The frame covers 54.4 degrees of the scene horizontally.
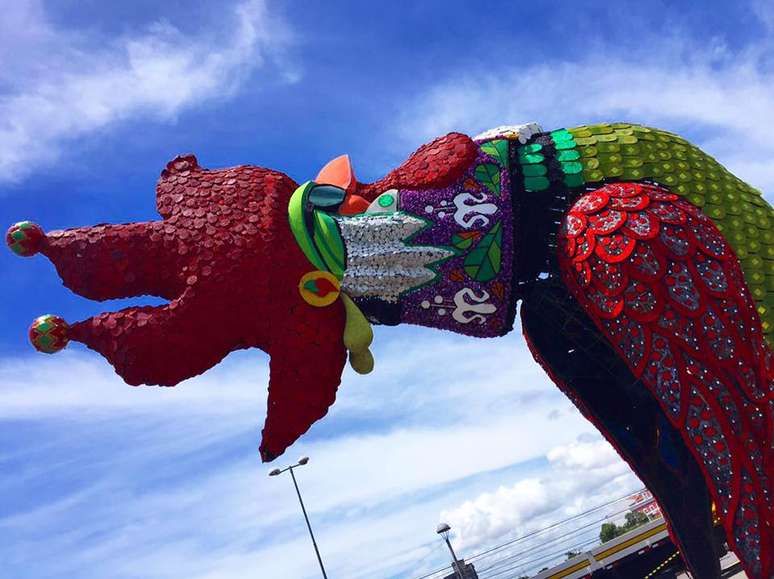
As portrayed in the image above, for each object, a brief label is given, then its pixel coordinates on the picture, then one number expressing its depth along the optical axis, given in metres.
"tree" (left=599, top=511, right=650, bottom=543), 38.52
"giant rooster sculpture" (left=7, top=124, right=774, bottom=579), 5.08
